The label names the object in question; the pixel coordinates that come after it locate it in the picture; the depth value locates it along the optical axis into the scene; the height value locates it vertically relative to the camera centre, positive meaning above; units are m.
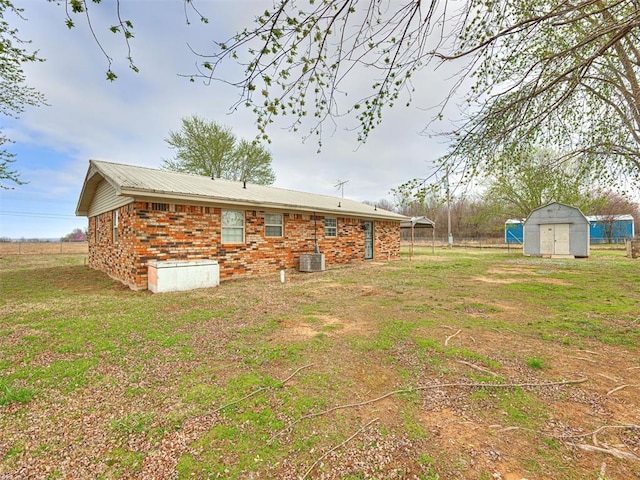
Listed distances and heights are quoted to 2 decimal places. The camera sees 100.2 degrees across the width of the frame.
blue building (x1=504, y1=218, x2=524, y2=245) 29.13 +0.81
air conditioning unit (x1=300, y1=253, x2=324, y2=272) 10.27 -0.90
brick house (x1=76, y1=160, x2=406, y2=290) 7.05 +0.52
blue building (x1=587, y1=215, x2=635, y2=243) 27.97 +0.91
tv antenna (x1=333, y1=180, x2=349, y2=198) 17.53 +3.63
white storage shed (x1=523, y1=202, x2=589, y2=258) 15.60 +0.30
